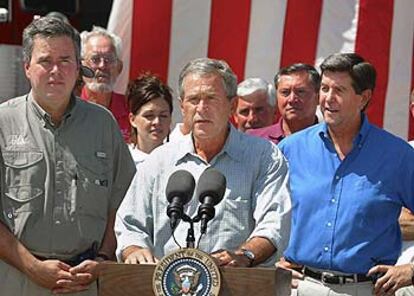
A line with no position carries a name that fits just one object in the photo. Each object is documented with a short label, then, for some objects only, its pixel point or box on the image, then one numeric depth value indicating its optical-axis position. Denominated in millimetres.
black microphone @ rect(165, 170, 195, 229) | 9000
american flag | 17187
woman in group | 14164
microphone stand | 9062
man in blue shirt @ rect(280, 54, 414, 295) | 11867
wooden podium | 8953
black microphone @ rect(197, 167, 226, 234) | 8977
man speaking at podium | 10047
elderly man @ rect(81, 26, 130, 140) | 15289
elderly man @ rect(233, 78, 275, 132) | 15633
